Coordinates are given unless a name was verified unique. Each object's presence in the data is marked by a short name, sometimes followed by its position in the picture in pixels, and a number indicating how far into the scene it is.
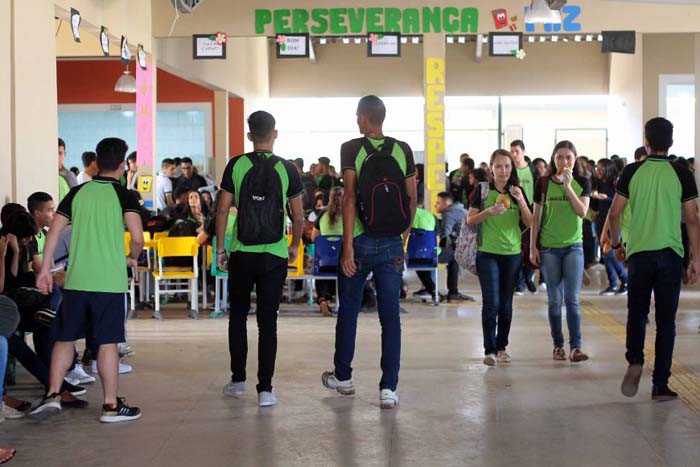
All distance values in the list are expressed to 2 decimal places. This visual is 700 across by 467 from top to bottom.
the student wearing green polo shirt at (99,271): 5.26
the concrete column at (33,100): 8.28
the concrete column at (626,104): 19.12
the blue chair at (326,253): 9.92
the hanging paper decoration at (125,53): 11.40
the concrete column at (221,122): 18.22
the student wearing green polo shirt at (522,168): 7.82
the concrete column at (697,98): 12.81
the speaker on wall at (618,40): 13.25
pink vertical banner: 13.05
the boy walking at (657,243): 5.68
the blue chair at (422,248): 10.30
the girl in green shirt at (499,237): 6.81
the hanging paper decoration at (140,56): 12.49
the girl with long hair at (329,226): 9.91
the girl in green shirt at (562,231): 6.88
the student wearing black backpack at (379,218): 5.53
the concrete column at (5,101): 7.93
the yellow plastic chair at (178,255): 9.80
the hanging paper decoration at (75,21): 9.66
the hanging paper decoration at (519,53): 13.09
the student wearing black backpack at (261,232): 5.67
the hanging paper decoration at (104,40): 10.56
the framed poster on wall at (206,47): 13.21
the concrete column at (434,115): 13.38
